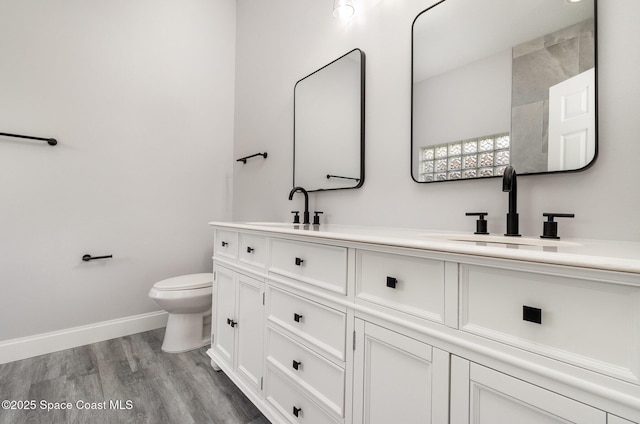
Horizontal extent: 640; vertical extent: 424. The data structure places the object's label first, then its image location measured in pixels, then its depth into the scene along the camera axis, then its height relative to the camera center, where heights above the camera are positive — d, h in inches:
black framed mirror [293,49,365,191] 61.1 +20.0
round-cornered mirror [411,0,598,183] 35.3 +17.5
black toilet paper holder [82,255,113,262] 81.7 -13.6
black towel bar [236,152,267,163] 91.3 +17.3
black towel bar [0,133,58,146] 71.9 +17.5
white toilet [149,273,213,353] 75.7 -26.0
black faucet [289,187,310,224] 68.9 +1.1
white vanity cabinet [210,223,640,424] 19.7 -10.9
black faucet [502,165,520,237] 35.0 +0.7
